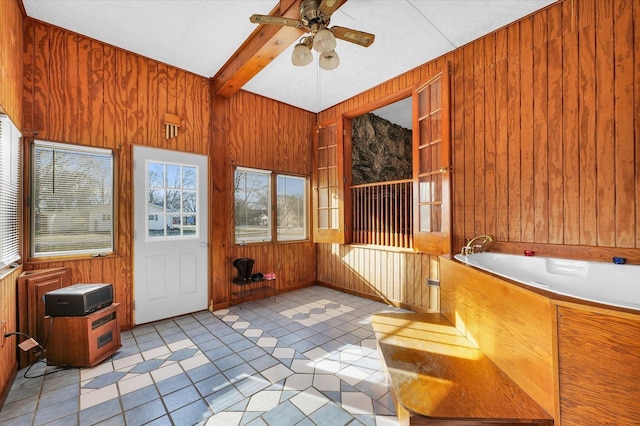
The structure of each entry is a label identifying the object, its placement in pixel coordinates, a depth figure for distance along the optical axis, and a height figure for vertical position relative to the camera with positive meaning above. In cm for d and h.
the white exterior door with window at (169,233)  299 -22
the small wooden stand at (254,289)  375 -111
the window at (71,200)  248 +16
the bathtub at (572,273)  189 -49
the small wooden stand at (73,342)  211 -100
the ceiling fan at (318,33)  187 +137
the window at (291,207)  438 +12
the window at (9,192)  187 +19
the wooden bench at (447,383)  129 -97
